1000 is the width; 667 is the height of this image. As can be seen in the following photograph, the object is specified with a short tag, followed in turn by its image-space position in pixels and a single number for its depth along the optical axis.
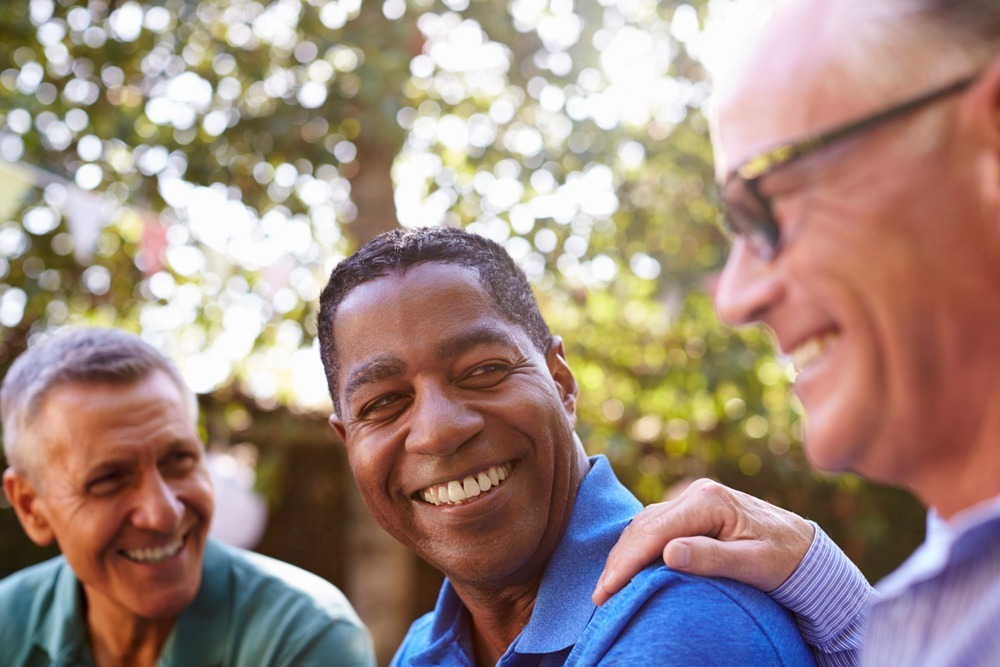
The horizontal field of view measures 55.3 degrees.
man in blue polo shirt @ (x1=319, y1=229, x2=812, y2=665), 1.79
